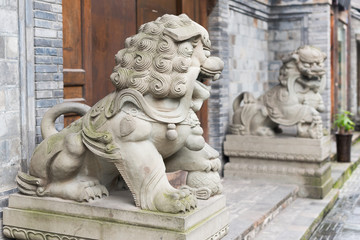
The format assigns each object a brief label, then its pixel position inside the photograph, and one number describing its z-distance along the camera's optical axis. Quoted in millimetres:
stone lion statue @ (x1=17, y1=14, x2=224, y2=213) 3148
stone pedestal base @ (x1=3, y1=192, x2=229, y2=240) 3020
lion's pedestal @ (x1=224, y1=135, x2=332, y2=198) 6730
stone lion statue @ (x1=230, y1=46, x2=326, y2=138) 6879
